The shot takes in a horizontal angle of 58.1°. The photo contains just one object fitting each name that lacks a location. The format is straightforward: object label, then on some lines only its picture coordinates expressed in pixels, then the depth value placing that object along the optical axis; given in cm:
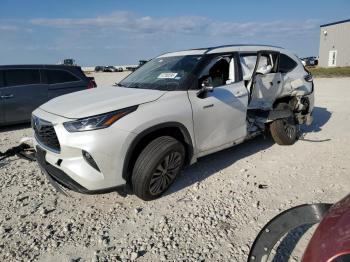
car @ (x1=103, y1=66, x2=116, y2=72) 6188
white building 4088
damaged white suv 324
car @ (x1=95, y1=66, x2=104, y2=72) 6599
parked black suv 729
